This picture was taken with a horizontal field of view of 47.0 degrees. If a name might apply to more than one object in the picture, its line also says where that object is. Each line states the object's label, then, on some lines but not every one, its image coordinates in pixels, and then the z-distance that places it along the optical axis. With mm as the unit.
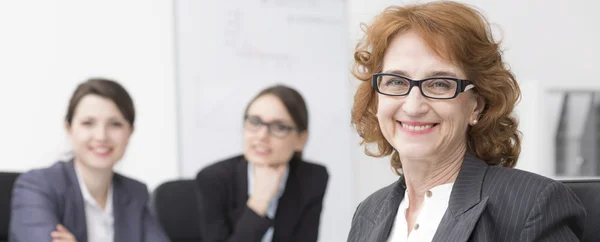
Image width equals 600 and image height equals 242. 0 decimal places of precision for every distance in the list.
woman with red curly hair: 1257
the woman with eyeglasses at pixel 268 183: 3180
